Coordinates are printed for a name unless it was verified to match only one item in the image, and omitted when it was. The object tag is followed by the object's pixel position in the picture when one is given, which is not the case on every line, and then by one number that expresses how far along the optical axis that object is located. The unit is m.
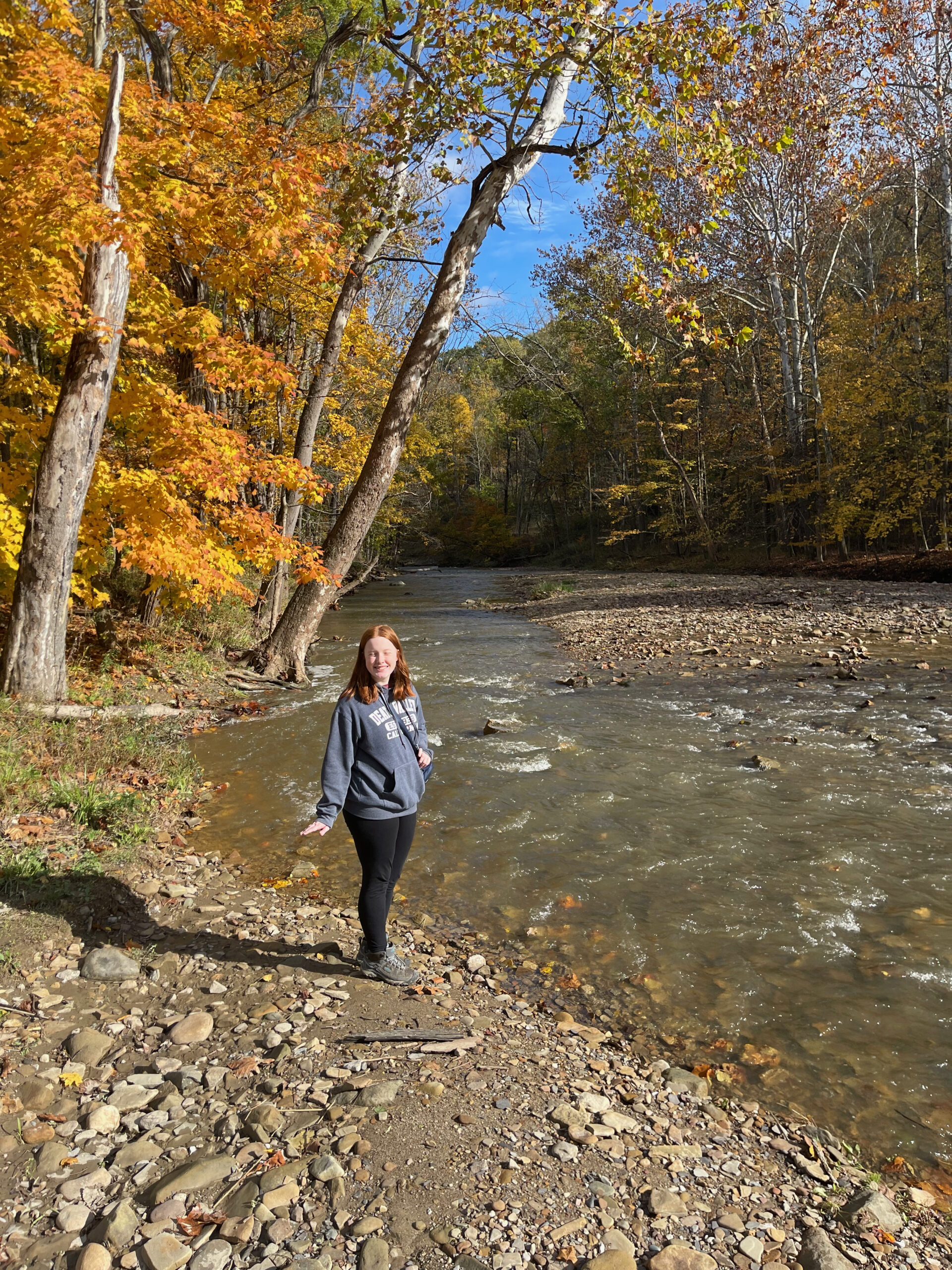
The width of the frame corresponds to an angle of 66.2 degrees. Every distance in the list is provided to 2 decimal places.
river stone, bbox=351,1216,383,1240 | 2.43
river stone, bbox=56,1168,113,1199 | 2.60
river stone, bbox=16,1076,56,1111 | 3.06
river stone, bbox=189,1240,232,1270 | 2.33
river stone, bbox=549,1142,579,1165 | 2.78
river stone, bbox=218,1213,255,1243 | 2.41
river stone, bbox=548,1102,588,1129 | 3.00
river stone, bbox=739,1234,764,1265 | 2.42
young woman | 4.04
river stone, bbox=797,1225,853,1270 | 2.38
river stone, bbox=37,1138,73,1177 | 2.72
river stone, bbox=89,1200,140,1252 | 2.40
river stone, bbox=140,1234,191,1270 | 2.32
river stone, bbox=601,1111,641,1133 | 3.00
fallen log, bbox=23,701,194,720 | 7.97
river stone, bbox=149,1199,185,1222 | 2.50
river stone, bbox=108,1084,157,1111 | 3.10
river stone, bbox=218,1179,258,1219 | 2.51
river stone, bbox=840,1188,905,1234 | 2.59
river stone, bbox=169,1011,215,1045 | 3.56
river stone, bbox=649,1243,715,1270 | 2.34
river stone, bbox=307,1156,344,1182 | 2.66
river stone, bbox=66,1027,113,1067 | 3.39
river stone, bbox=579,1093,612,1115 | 3.12
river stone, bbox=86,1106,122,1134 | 2.96
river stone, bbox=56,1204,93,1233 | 2.48
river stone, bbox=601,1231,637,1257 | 2.38
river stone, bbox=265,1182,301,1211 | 2.55
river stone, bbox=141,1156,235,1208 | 2.60
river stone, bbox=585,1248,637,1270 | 2.31
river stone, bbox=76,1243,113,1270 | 2.31
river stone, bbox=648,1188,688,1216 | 2.56
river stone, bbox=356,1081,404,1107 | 3.03
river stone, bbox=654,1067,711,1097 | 3.36
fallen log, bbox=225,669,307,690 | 11.49
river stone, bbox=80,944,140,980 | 4.05
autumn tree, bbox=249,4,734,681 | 7.36
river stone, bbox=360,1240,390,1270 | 2.31
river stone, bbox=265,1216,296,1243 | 2.42
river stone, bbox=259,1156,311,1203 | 2.62
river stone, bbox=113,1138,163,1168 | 2.77
